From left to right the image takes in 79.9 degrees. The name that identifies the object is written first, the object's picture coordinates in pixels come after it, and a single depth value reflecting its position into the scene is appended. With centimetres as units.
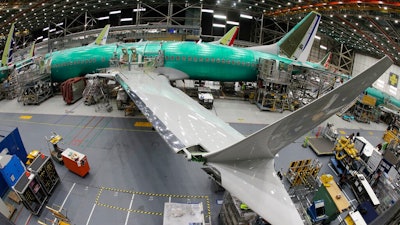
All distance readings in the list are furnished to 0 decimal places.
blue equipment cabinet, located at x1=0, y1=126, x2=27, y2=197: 1028
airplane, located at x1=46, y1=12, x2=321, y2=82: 2048
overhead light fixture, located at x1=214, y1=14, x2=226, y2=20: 4822
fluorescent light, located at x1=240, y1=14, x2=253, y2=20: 4914
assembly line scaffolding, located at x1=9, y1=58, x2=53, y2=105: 1917
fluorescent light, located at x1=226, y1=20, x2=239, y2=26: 4889
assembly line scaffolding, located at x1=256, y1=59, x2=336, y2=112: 2027
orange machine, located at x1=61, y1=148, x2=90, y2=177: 1125
